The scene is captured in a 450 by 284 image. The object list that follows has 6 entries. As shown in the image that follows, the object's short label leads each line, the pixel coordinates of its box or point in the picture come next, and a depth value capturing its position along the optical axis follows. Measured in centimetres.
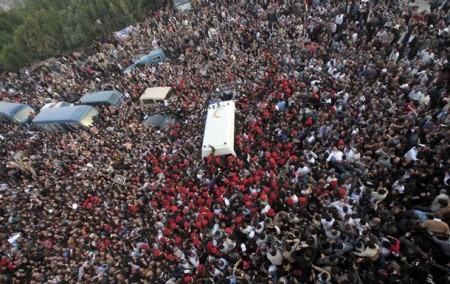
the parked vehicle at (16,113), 1905
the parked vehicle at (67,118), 1653
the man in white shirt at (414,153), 833
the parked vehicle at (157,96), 1583
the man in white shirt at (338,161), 900
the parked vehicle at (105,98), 1725
